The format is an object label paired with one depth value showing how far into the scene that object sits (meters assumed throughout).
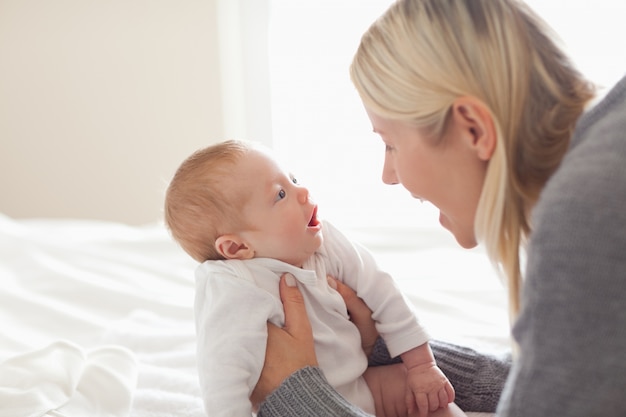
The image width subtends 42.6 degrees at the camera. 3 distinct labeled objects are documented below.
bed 1.44
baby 1.25
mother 0.85
